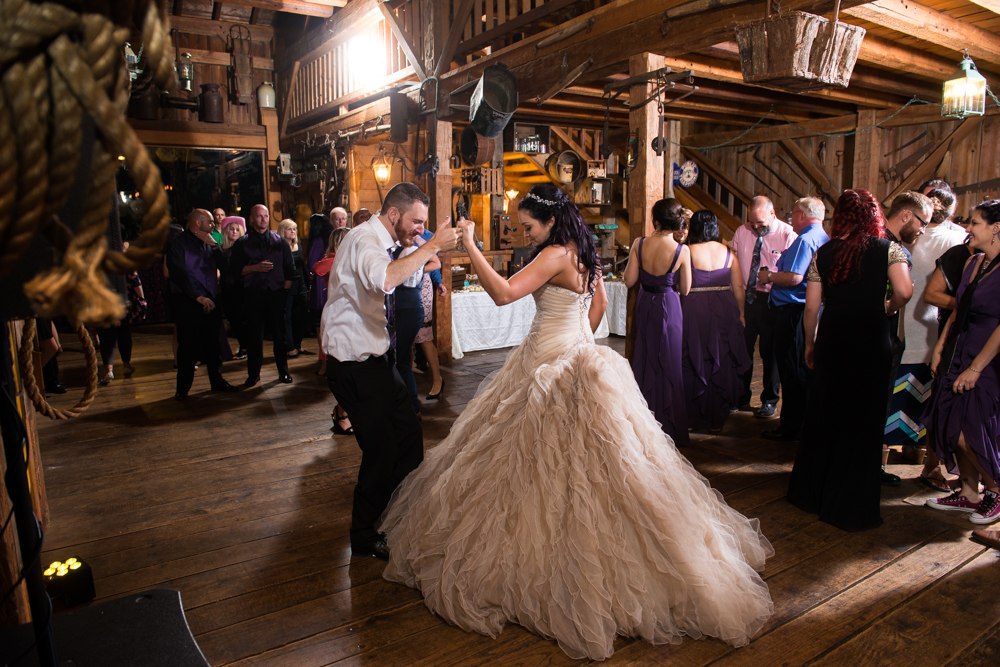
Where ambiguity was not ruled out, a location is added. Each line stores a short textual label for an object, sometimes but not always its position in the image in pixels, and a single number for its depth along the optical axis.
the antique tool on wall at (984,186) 7.73
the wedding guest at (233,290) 6.80
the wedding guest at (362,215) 5.96
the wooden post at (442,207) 6.72
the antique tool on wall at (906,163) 8.23
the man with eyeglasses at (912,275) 3.63
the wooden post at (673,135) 9.91
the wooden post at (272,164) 10.90
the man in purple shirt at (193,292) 5.42
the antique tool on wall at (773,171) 9.96
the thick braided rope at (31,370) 1.16
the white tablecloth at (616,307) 8.05
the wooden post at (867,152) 8.36
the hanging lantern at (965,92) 4.88
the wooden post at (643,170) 4.70
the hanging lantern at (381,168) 9.37
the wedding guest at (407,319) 4.64
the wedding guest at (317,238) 7.48
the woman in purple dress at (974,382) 2.95
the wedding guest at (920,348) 3.71
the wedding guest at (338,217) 6.67
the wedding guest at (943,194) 3.82
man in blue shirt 4.37
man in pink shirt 4.94
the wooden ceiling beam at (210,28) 10.09
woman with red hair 2.96
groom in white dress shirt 2.62
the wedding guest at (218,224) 8.89
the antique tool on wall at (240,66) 10.60
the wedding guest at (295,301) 6.85
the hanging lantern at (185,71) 9.34
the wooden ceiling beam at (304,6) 7.99
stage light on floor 2.40
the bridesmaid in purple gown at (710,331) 4.55
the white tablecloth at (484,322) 7.29
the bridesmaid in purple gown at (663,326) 4.25
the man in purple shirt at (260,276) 5.85
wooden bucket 3.39
